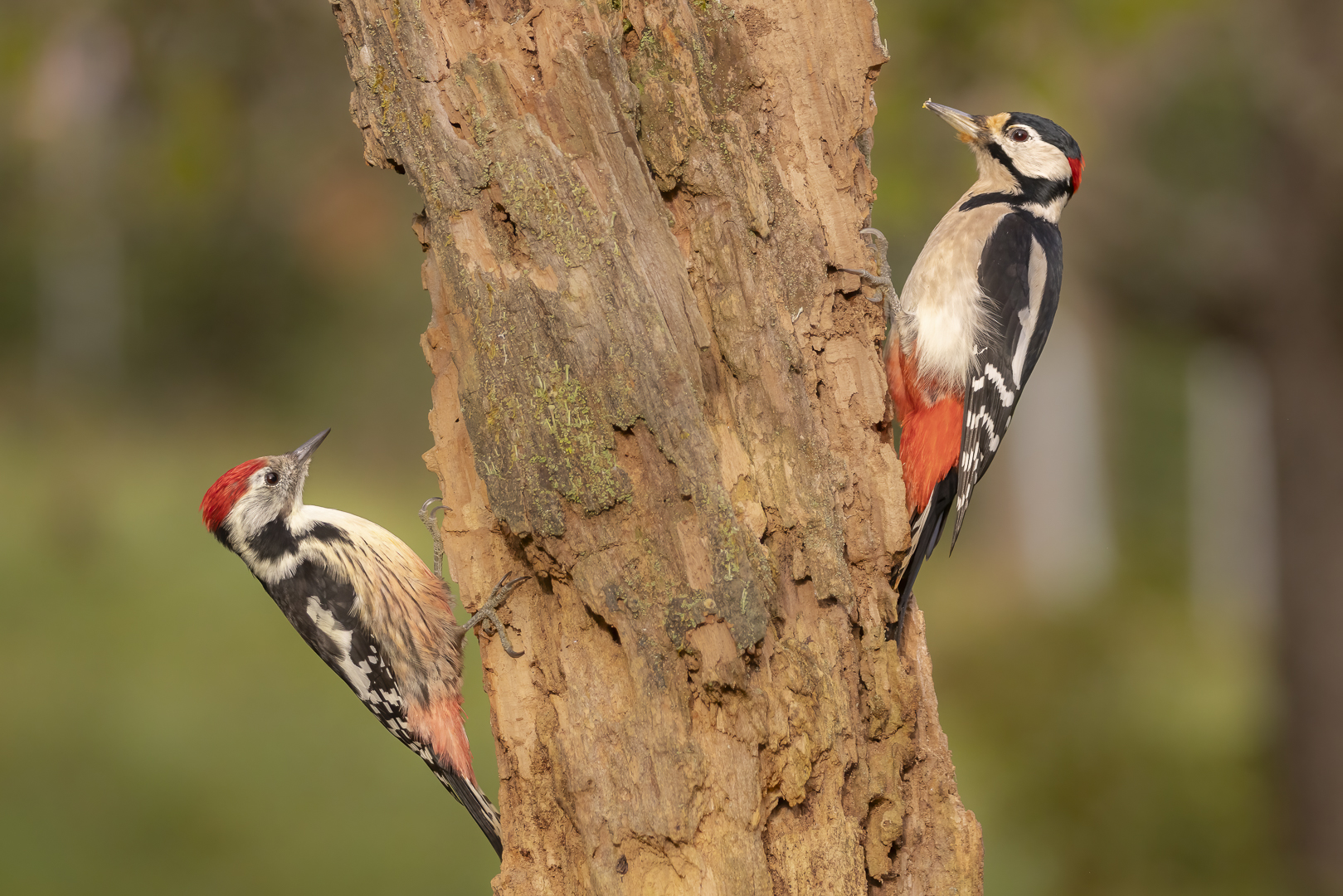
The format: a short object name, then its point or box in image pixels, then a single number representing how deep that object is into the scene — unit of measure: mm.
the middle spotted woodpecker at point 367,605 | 6691
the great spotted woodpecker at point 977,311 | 6352
